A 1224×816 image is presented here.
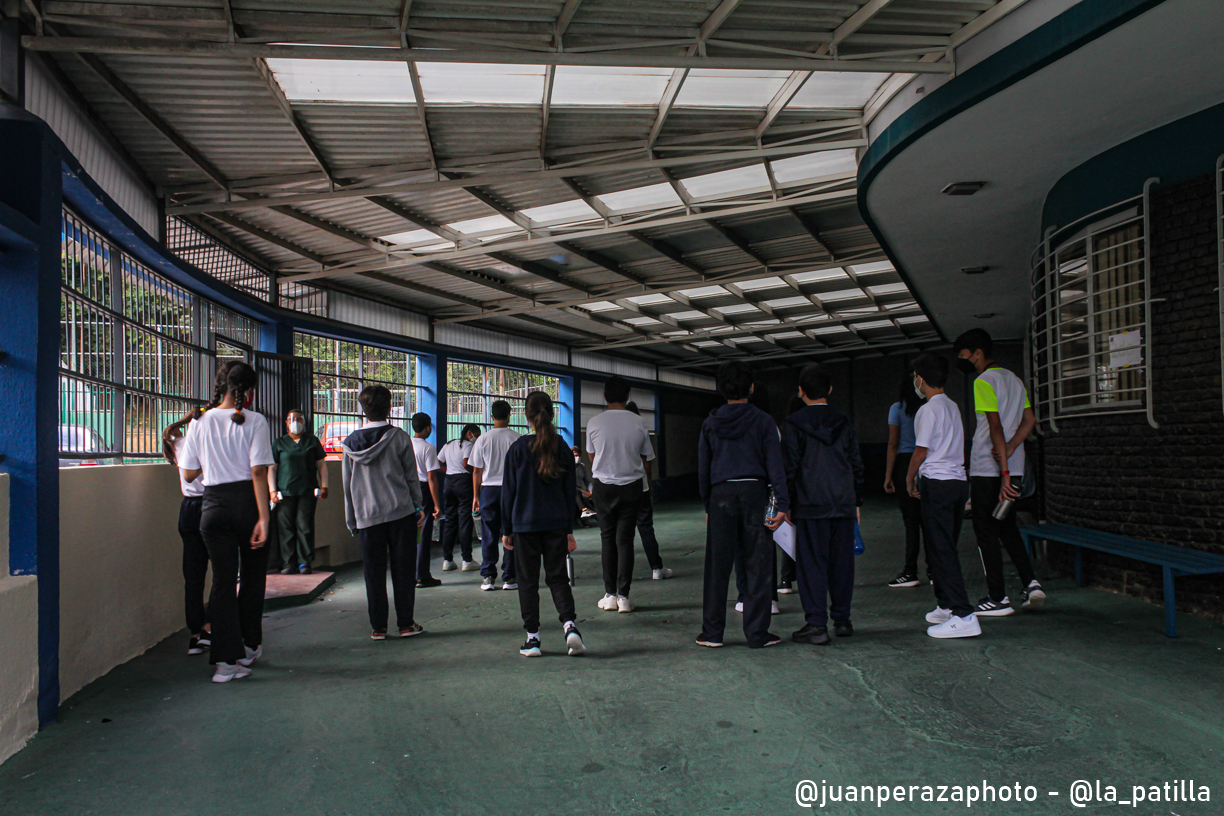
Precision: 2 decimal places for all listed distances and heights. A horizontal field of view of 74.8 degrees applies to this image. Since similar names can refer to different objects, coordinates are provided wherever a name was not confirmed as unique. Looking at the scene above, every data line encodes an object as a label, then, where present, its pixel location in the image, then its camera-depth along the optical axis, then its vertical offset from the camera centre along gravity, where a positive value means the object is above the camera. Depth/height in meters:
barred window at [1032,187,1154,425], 5.67 +0.73
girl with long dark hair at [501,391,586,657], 4.77 -0.61
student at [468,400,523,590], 7.39 -0.66
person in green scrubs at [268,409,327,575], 8.15 -0.77
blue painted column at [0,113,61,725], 3.68 +0.23
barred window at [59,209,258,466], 4.80 +0.50
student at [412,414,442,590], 7.49 -0.58
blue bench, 4.64 -0.92
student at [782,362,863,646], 4.84 -0.59
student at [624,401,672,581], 7.44 -1.19
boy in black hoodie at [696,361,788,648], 4.75 -0.60
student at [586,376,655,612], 6.04 -0.50
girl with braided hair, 4.41 -0.41
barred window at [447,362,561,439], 14.31 +0.50
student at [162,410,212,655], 4.80 -0.86
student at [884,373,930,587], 6.64 -0.37
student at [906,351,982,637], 4.83 -0.52
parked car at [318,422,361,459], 11.21 -0.23
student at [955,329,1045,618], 5.24 -0.30
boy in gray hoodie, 5.33 -0.57
